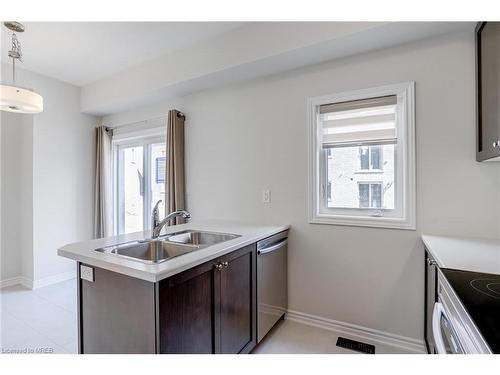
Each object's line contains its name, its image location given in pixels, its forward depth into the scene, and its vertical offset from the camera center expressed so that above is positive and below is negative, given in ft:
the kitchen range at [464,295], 2.47 -1.34
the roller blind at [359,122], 6.88 +1.81
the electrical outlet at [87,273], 4.54 -1.59
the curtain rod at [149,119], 10.08 +2.91
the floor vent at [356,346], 6.37 -4.19
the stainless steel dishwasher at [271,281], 6.38 -2.68
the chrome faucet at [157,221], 5.88 -0.85
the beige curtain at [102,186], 12.16 -0.02
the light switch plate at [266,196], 8.41 -0.37
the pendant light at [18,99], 6.04 +2.16
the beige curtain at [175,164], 9.91 +0.85
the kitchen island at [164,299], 3.85 -1.99
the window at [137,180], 11.71 +0.25
